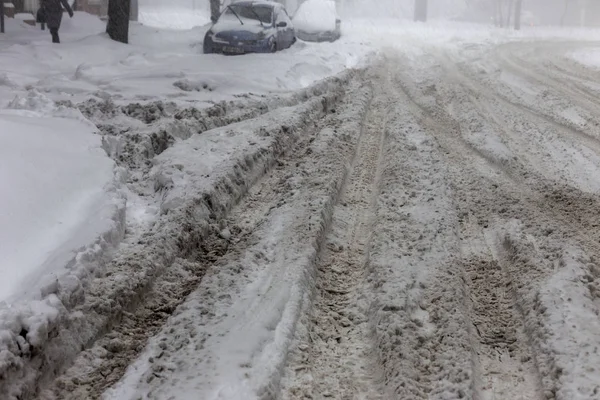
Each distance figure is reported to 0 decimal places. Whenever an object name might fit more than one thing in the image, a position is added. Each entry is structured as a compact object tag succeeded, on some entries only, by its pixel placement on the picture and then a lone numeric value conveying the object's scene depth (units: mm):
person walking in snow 13883
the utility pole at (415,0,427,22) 45541
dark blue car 13984
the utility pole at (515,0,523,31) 44603
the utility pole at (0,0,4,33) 15031
